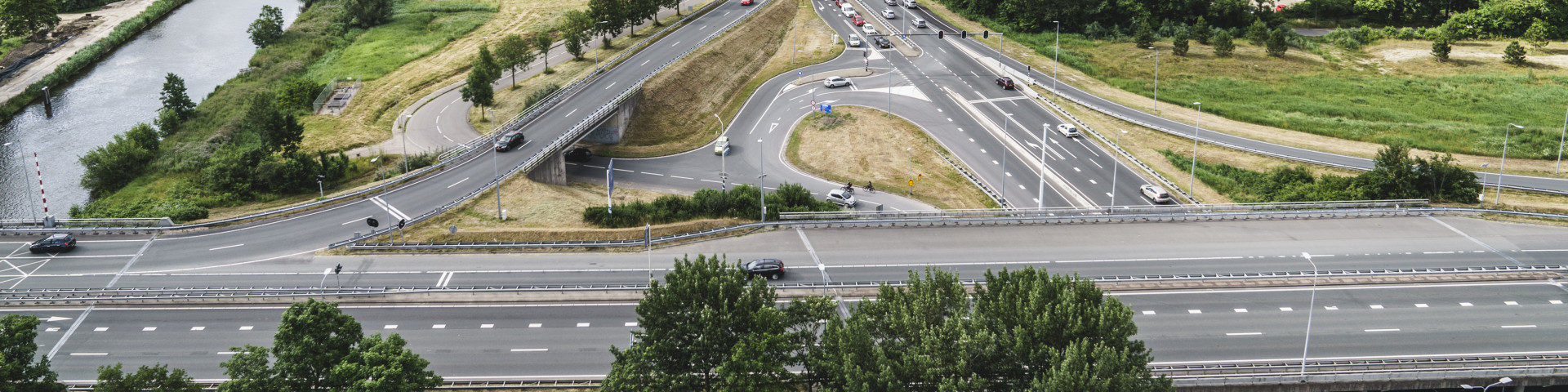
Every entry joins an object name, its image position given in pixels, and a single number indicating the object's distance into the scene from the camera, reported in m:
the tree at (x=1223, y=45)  116.38
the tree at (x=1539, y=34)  115.69
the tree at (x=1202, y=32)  122.19
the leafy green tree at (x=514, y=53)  102.31
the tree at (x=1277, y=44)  115.31
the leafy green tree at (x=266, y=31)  134.00
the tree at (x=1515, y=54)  109.62
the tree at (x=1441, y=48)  112.62
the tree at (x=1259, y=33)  121.50
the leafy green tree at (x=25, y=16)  131.12
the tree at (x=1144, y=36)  120.50
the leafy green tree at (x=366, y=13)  136.75
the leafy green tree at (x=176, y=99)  103.31
